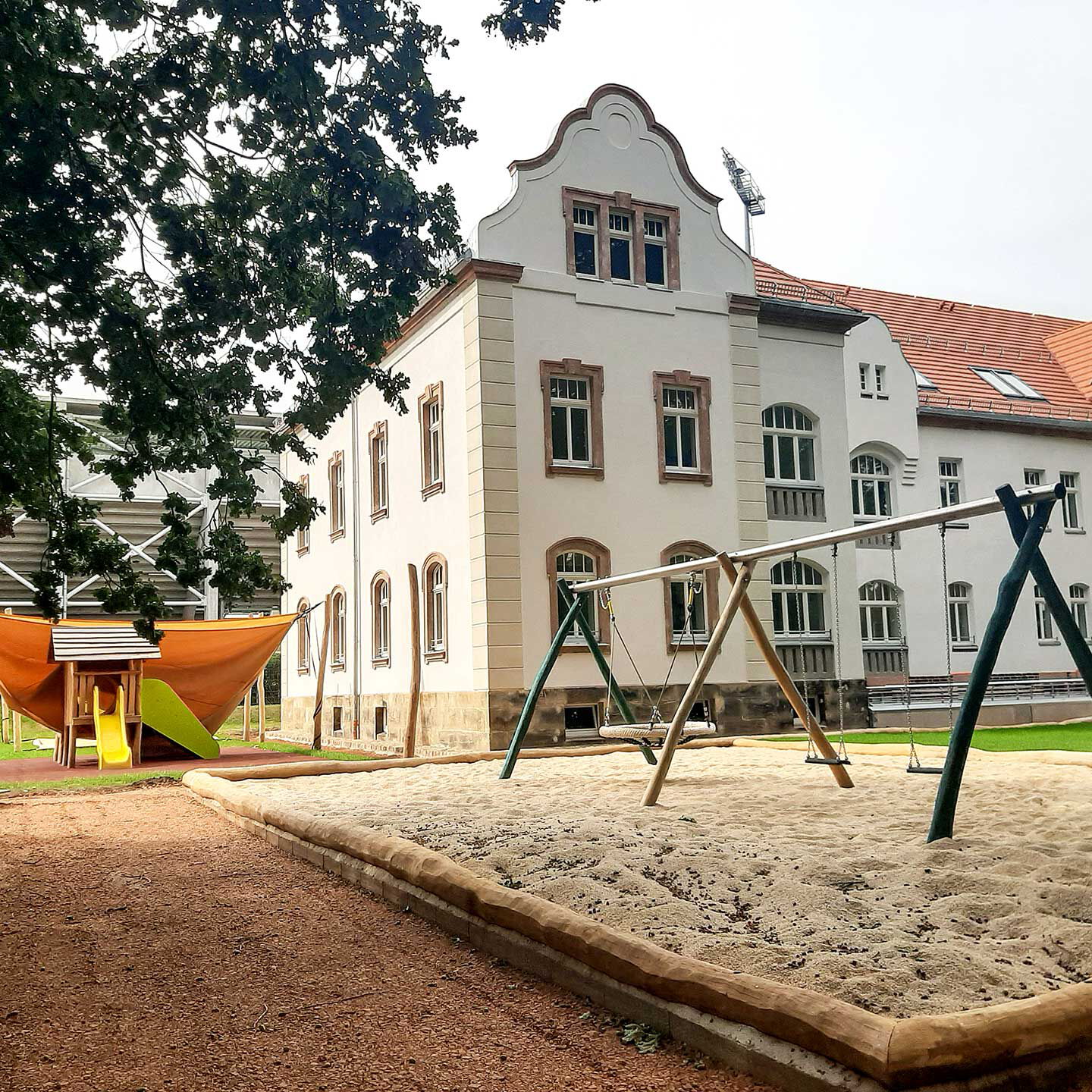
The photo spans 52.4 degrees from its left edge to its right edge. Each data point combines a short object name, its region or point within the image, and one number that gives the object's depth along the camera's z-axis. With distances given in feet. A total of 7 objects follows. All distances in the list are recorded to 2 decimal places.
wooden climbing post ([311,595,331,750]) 59.52
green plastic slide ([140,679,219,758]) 53.57
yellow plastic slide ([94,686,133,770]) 49.93
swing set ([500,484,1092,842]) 19.02
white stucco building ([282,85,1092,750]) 57.41
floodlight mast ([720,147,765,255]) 89.66
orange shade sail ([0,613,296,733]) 54.85
